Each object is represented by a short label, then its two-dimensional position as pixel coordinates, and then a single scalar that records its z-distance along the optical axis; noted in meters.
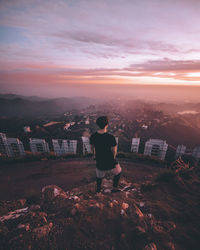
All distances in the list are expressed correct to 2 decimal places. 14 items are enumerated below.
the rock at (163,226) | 2.26
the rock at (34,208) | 3.20
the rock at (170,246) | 1.94
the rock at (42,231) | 2.10
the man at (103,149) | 2.82
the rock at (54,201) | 3.01
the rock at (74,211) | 2.63
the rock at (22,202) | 4.41
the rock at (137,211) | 2.60
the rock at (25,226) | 2.26
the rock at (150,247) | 1.91
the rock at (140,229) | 2.20
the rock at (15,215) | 2.75
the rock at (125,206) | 2.86
